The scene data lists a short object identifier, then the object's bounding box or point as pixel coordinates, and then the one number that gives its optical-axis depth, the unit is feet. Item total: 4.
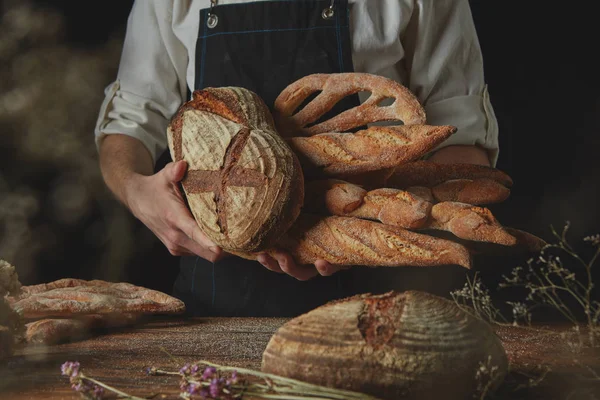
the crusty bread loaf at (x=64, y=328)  4.16
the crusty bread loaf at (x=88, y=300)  4.46
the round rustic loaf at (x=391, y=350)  2.75
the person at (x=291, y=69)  5.53
